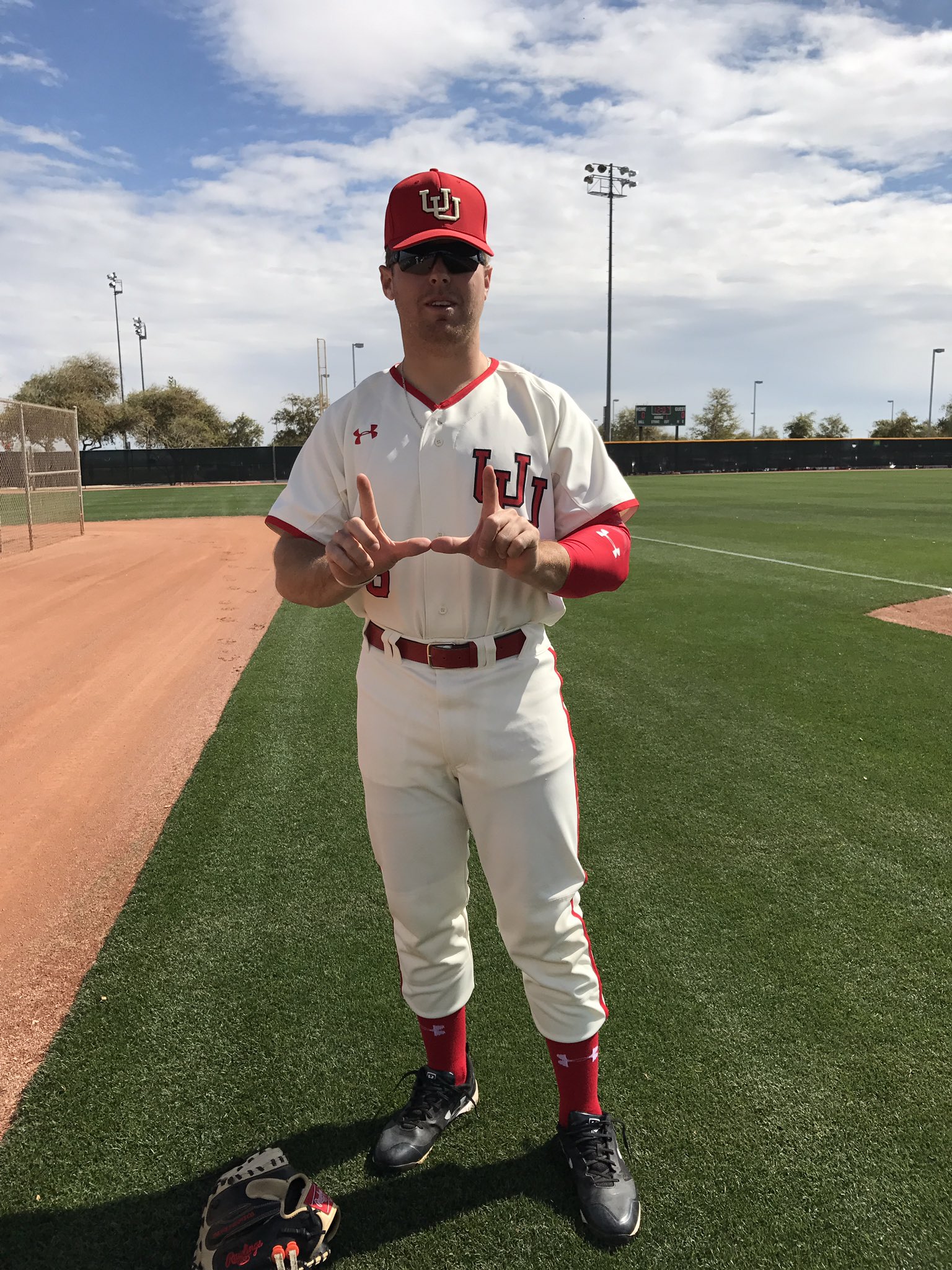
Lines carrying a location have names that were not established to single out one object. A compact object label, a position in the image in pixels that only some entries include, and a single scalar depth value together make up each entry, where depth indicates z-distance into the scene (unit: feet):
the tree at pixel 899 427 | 216.33
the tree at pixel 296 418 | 179.22
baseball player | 6.35
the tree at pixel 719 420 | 229.45
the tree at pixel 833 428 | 230.68
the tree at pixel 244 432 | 202.11
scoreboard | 182.60
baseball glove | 5.85
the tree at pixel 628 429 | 216.95
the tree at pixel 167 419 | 187.01
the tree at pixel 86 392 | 181.37
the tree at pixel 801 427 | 222.07
